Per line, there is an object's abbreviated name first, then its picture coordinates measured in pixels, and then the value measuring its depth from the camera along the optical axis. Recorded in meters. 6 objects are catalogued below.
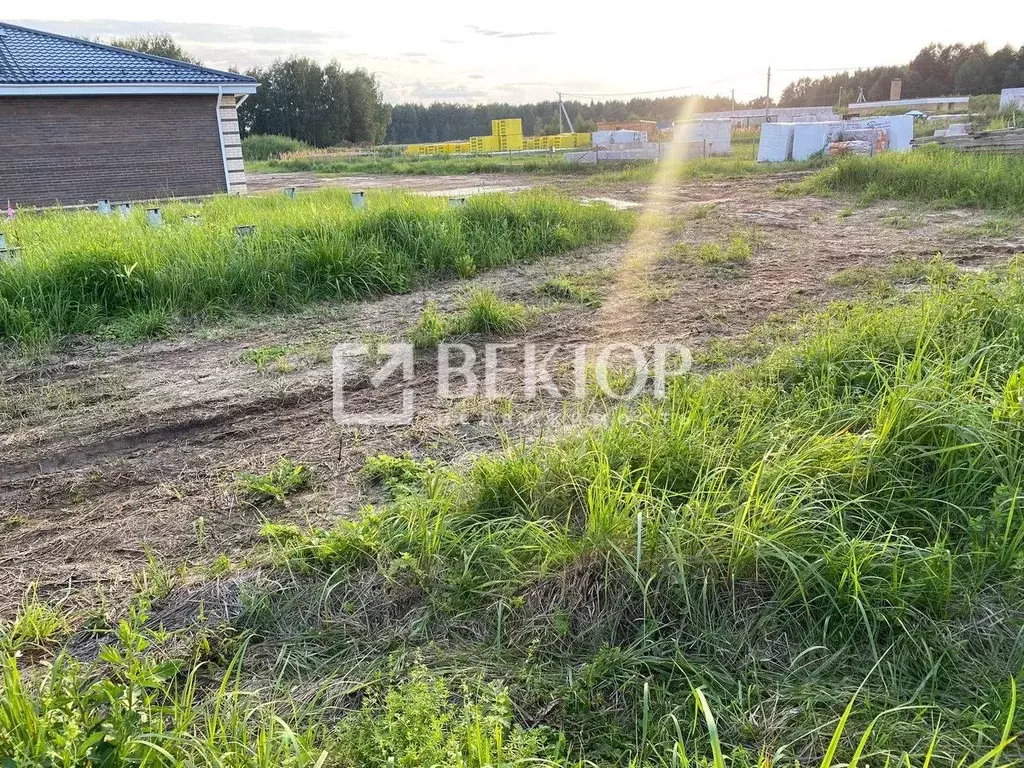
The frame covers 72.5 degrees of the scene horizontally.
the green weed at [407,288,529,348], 5.11
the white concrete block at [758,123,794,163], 20.16
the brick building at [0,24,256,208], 12.62
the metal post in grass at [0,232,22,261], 5.55
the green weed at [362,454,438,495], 3.03
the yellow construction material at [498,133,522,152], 35.23
